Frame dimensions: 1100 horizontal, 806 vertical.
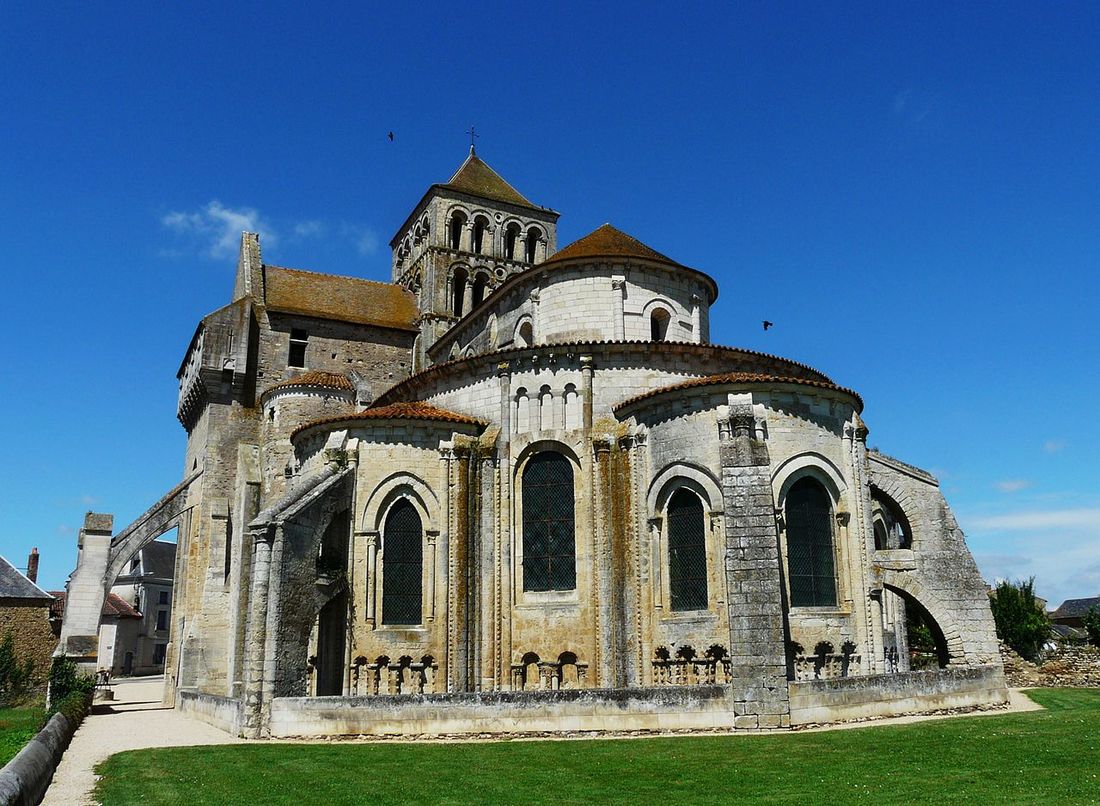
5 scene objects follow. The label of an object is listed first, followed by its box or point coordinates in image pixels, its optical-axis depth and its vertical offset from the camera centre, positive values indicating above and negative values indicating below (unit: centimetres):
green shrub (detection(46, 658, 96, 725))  2372 -131
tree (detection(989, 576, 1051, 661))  3291 +16
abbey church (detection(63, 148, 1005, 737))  1585 +176
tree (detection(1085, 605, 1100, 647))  3541 -9
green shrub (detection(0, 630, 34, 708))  2962 -140
